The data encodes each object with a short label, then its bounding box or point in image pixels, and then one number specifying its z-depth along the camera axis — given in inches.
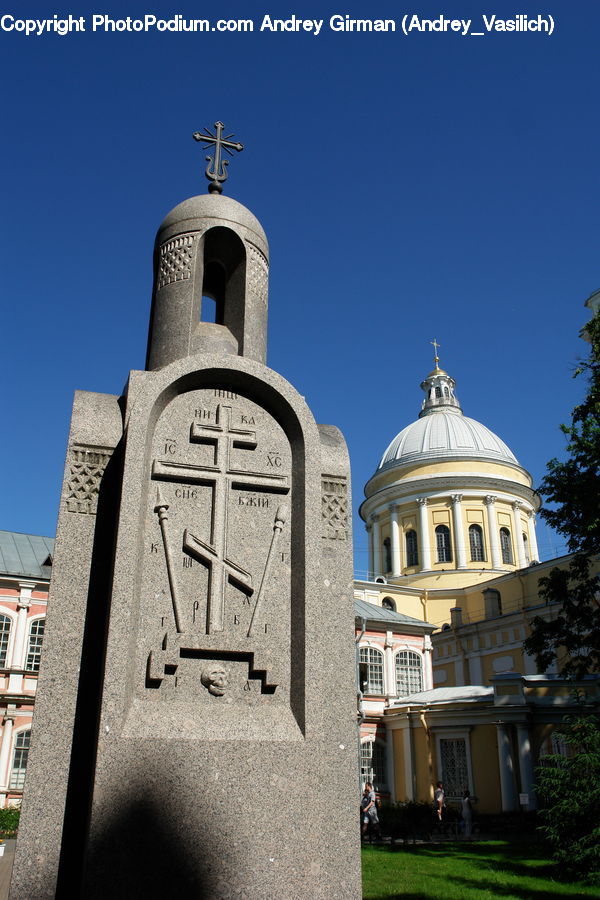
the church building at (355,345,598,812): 1136.8
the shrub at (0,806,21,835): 947.3
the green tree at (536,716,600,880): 481.4
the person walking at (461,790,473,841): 959.0
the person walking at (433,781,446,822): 1030.9
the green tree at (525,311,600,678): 786.2
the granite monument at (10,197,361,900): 189.2
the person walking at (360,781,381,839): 910.4
